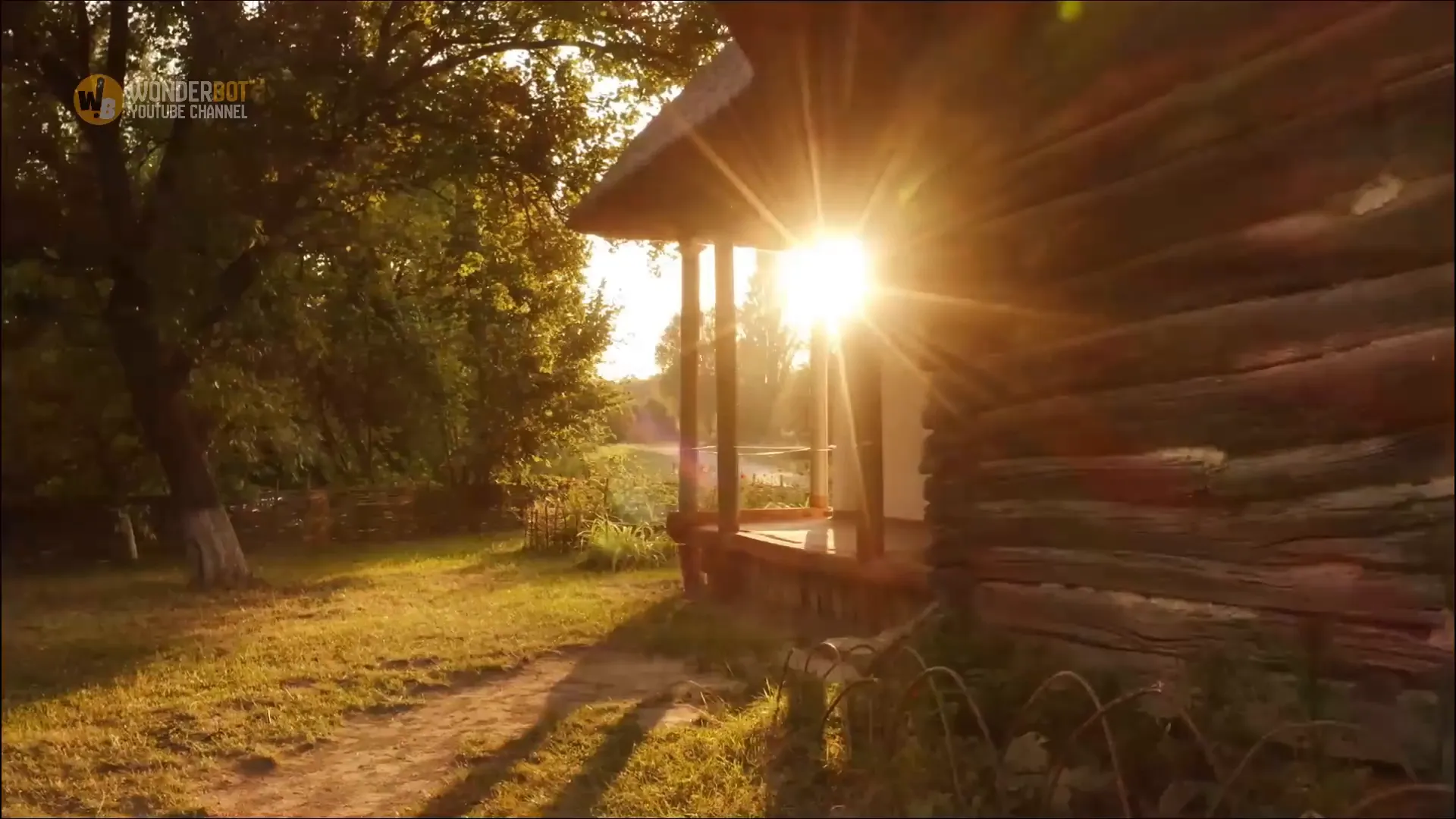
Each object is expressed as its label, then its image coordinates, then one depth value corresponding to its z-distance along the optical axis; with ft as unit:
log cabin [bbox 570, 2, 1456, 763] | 9.91
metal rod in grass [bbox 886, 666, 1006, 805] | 11.56
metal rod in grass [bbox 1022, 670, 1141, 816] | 10.37
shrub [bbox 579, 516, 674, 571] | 40.24
